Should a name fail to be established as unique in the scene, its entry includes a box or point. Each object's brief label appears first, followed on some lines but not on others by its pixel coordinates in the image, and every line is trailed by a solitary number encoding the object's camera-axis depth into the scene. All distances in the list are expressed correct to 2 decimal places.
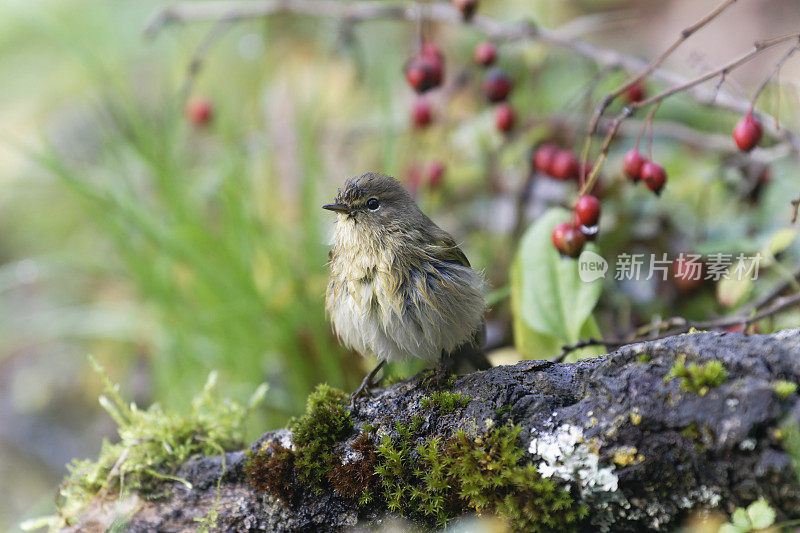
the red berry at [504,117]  7.44
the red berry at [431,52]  6.86
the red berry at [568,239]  5.10
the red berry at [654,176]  5.23
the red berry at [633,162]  5.39
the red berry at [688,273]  7.21
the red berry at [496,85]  7.02
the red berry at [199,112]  8.70
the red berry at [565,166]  6.68
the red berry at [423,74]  6.50
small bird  5.00
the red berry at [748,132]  5.05
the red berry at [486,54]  6.83
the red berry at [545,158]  6.94
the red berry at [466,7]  6.58
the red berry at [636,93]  7.54
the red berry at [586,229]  5.11
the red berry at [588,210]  5.05
